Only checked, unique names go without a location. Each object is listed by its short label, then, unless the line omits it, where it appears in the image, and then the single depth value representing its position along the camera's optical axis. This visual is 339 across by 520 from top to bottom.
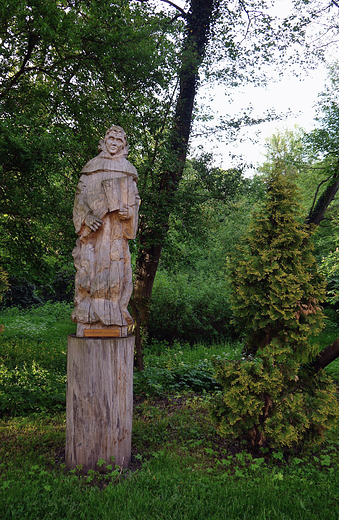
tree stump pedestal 3.63
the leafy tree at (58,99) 5.18
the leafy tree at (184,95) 7.92
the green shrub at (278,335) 4.17
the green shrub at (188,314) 11.87
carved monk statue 3.85
